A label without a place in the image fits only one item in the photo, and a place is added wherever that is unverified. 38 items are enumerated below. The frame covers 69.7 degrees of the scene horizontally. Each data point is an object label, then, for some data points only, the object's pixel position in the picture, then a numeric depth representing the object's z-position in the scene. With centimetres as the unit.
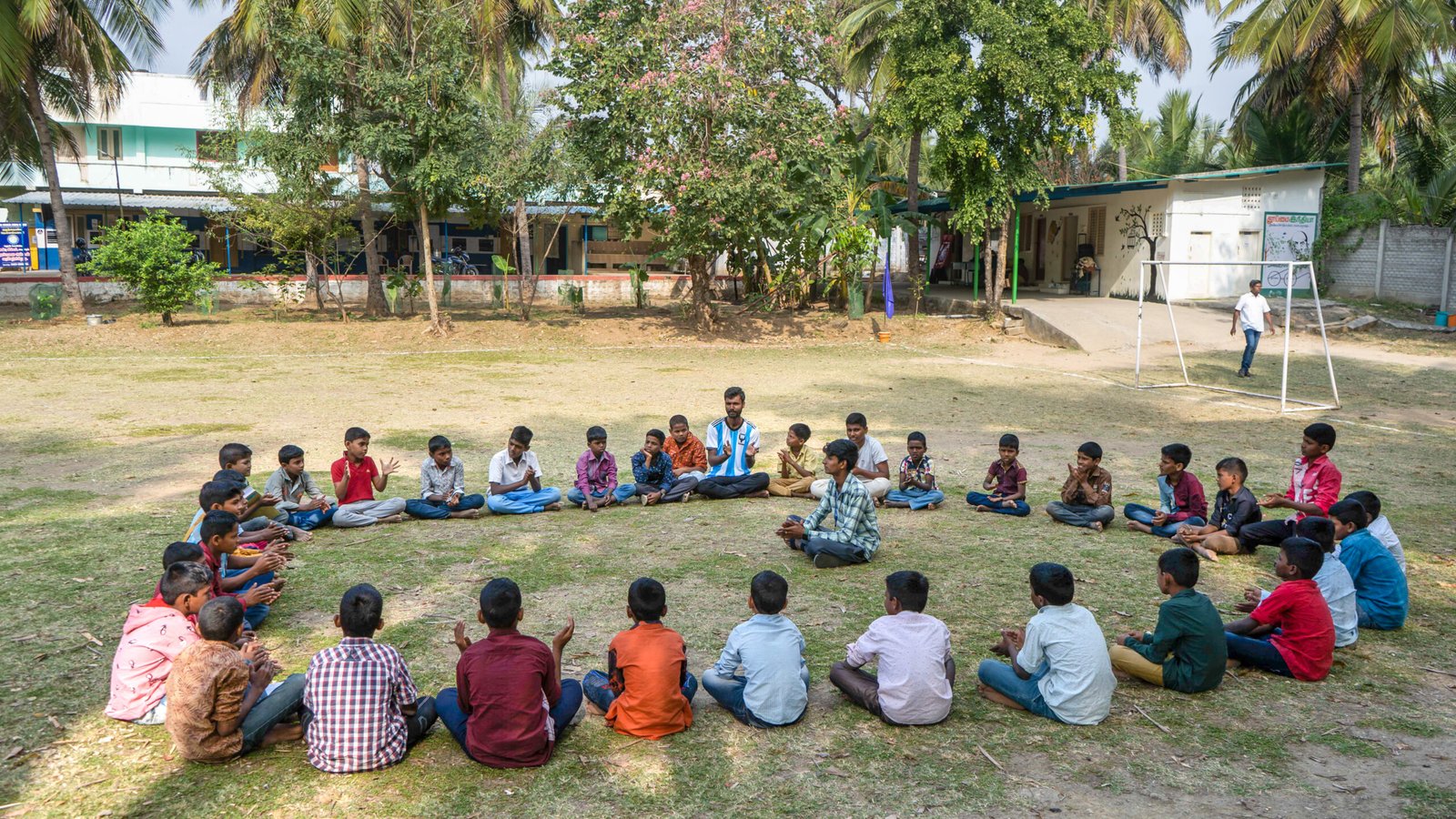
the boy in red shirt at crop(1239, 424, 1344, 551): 774
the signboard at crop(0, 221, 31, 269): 3084
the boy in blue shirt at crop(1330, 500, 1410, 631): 629
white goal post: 1416
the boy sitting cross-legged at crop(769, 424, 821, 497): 977
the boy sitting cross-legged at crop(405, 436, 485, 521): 898
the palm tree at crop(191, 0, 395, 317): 2439
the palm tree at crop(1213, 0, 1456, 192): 2448
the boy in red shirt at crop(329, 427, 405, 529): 869
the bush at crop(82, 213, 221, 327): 2356
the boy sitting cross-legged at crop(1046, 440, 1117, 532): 872
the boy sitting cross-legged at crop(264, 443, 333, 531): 829
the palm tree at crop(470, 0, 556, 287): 2792
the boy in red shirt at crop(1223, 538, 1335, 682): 550
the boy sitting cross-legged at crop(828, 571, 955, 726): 500
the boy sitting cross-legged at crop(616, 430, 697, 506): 973
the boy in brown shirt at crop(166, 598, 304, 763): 446
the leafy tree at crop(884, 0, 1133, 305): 2291
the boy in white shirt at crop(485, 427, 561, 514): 920
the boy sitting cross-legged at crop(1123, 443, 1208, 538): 834
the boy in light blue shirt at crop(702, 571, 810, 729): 498
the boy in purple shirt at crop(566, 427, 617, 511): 949
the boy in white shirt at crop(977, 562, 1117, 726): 502
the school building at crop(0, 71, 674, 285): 3294
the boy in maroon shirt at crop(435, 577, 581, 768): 453
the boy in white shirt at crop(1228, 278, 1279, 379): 1795
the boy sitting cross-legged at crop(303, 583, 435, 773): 449
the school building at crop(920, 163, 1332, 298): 2744
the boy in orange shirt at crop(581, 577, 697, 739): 487
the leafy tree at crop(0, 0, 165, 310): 2334
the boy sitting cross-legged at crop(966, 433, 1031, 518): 913
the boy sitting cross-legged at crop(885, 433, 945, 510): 946
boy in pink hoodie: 488
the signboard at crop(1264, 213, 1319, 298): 2802
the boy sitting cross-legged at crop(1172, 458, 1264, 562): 784
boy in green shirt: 531
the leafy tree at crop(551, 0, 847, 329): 2214
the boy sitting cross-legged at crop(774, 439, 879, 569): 759
